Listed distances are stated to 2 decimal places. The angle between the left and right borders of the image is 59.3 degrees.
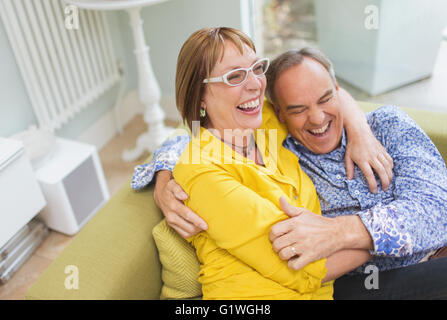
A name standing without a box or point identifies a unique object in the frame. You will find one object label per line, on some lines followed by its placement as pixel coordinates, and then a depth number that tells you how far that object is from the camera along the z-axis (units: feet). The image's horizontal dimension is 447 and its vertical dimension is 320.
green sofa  3.43
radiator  6.51
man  3.41
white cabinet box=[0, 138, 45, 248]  5.32
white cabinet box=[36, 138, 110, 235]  6.31
